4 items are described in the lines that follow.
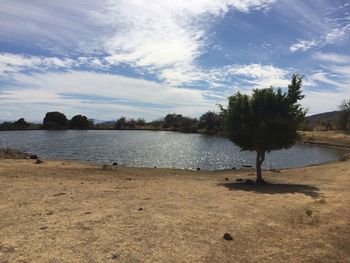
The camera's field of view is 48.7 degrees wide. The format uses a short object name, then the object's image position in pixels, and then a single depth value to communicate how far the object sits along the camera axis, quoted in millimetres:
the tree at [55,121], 171938
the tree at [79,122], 181875
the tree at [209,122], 158900
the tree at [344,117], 121375
